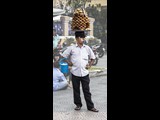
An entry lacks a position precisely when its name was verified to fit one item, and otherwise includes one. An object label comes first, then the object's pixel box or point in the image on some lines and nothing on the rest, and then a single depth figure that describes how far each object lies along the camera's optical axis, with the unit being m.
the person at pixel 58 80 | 5.78
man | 4.64
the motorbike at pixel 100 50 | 8.38
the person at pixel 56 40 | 6.77
